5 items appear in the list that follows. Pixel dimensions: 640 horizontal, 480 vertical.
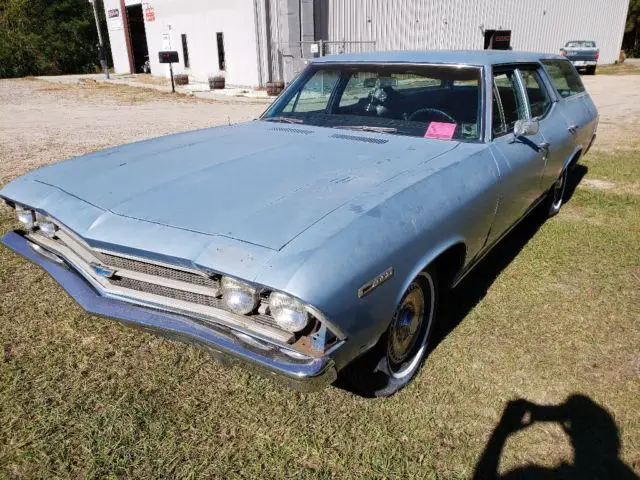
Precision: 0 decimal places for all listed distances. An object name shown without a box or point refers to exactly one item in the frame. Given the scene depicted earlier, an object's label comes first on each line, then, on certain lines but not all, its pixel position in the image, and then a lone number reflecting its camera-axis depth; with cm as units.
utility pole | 2600
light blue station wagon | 185
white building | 1672
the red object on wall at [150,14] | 2312
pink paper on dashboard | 304
